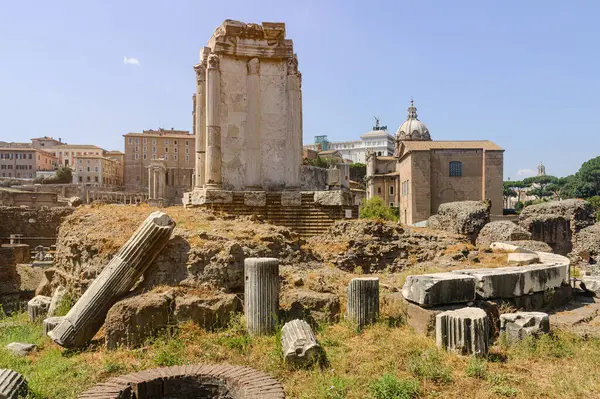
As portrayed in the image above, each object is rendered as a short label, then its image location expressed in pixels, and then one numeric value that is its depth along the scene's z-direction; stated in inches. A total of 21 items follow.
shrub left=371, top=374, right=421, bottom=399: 152.6
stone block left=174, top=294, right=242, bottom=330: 218.5
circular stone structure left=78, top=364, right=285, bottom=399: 155.5
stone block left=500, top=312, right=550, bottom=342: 202.8
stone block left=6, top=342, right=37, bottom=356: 224.4
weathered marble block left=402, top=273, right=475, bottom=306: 219.3
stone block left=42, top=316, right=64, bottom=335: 248.1
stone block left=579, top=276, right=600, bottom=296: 305.8
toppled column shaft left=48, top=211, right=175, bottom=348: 216.1
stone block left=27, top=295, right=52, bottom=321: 309.2
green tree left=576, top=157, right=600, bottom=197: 2588.6
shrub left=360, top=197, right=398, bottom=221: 1601.9
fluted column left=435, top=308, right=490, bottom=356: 188.4
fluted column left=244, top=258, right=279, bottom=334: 214.8
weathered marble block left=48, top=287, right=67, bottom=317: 295.4
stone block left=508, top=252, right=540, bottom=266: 301.9
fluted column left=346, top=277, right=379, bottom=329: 225.1
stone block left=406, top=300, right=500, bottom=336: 214.2
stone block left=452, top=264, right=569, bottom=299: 236.8
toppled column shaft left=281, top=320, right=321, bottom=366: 181.0
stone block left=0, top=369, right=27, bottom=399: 155.1
